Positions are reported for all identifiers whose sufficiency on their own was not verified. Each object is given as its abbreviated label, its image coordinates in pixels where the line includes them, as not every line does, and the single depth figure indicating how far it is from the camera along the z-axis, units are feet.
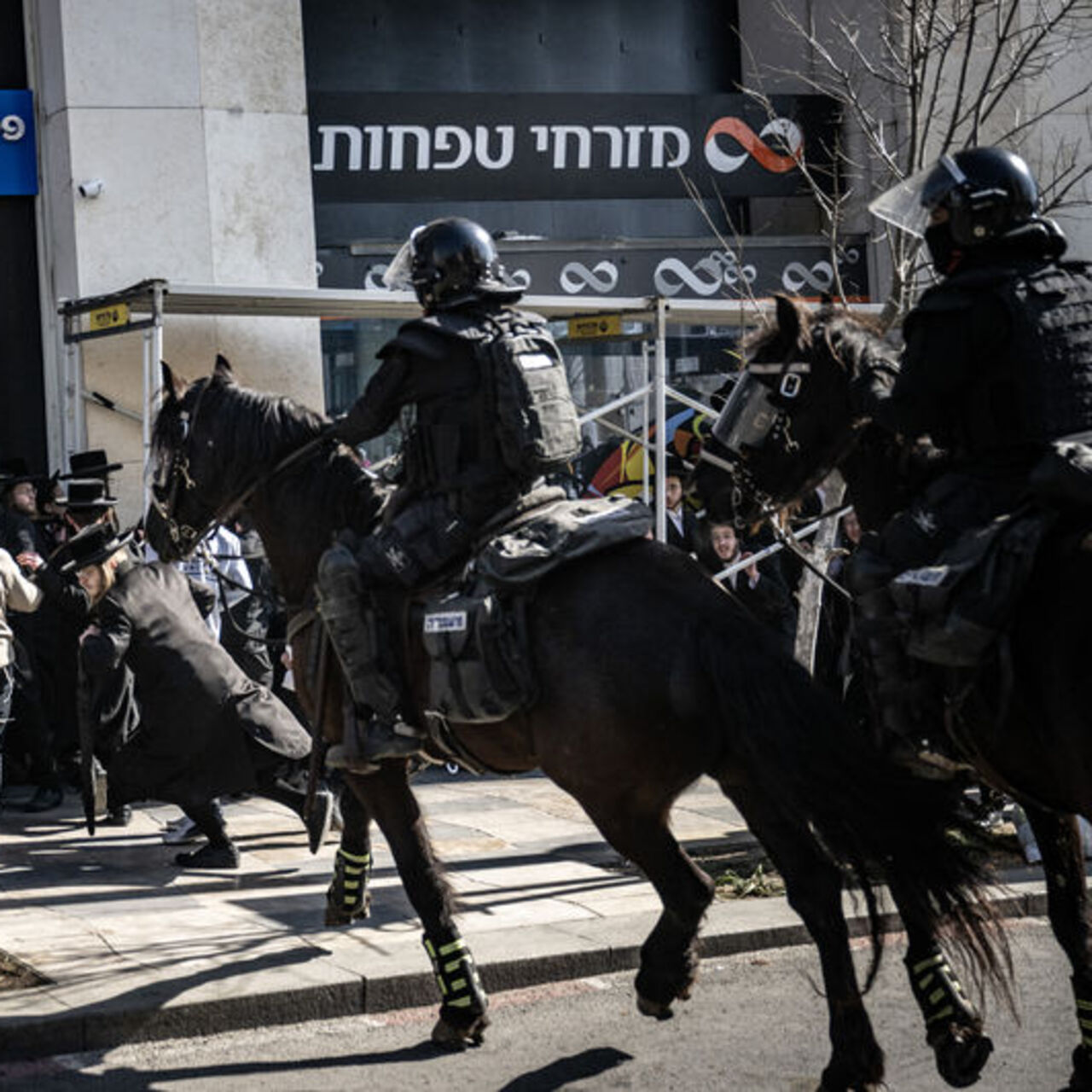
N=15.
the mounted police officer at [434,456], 20.72
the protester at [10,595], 30.01
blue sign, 46.14
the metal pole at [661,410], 39.88
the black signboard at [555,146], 50.42
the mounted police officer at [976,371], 16.33
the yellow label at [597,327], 41.60
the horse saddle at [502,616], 19.44
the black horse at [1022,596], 15.29
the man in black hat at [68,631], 33.20
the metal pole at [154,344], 38.11
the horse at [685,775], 17.66
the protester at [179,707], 31.48
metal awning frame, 39.06
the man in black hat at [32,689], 38.19
